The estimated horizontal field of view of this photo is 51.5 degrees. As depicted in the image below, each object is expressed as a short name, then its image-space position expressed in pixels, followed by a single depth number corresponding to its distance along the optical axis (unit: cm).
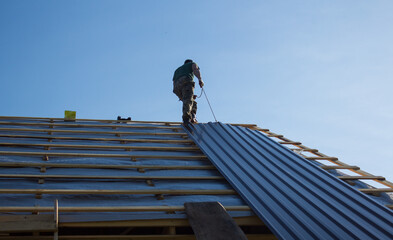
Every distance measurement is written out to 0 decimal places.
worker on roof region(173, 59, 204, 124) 709
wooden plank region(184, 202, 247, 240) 299
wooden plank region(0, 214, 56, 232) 282
